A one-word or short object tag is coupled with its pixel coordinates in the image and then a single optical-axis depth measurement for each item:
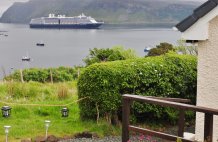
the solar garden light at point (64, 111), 11.89
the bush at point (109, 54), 21.76
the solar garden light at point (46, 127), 9.67
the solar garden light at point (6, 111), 11.49
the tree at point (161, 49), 35.52
